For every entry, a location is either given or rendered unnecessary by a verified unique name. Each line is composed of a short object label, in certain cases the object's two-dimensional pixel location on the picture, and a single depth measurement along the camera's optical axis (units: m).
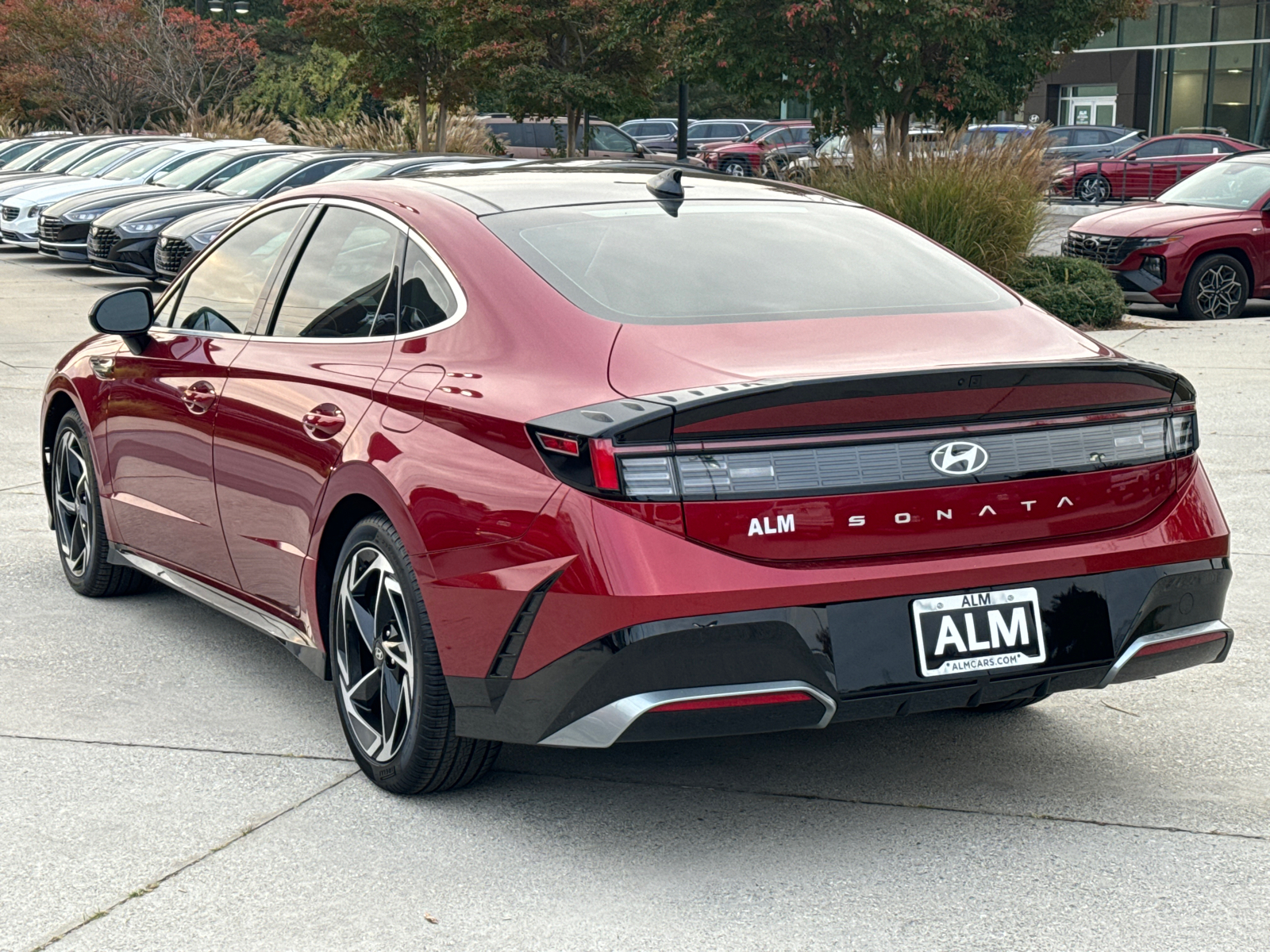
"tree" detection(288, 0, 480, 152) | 28.05
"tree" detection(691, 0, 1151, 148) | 18.48
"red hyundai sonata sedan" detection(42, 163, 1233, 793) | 3.58
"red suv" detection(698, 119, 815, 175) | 41.00
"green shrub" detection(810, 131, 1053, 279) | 14.52
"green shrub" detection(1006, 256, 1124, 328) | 14.41
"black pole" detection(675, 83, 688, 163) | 30.75
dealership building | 49.12
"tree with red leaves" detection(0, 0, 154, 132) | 41.16
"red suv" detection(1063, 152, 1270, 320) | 15.36
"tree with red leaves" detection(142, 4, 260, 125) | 41.97
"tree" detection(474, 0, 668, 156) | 26.09
